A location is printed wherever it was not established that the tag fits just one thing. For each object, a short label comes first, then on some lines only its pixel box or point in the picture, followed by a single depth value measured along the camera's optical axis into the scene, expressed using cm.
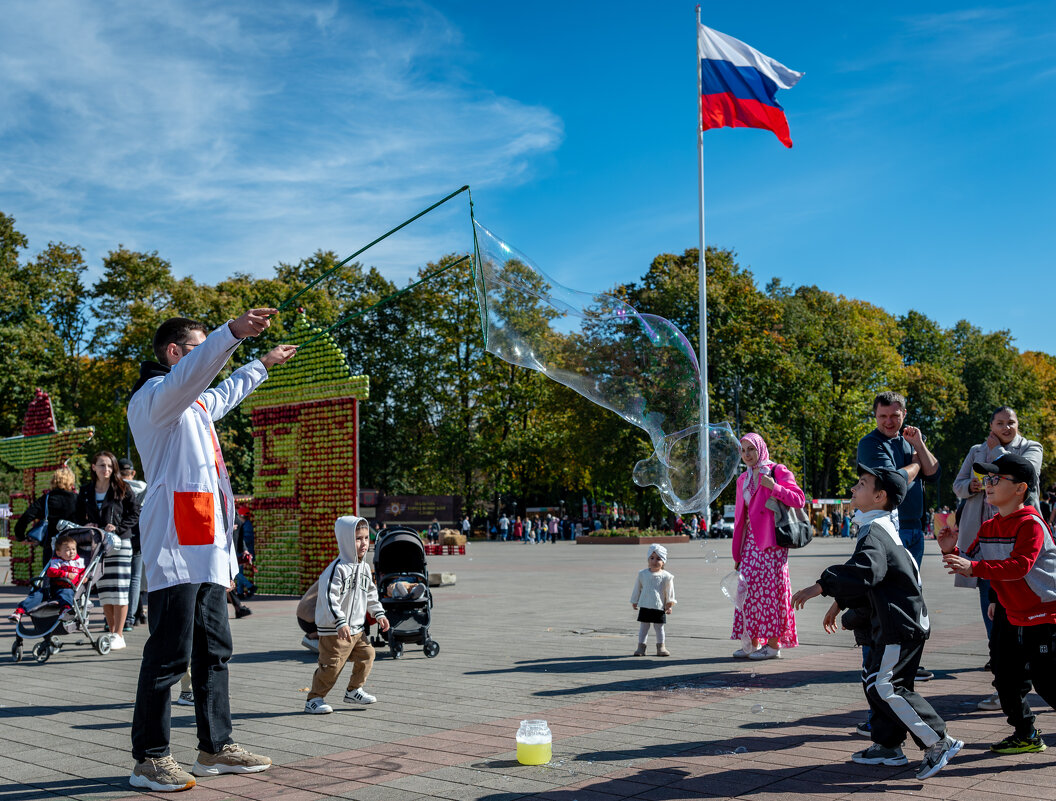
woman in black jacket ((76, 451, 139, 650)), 1038
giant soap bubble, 876
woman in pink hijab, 862
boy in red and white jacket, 511
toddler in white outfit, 930
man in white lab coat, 467
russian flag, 2230
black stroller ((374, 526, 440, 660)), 934
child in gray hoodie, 665
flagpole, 2322
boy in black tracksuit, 476
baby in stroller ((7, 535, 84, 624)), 995
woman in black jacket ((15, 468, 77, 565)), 1220
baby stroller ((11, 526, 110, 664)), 964
